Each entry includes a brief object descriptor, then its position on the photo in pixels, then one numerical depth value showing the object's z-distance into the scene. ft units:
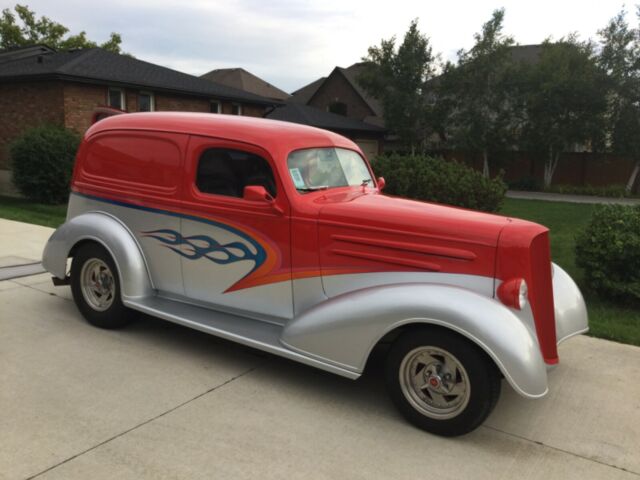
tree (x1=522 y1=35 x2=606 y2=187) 80.94
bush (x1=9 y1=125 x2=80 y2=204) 44.75
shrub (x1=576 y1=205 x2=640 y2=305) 18.57
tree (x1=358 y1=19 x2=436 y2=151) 95.25
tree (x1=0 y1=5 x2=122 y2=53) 125.80
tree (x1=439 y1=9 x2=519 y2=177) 88.17
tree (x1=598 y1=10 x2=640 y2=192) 78.84
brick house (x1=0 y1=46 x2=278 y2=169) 52.54
